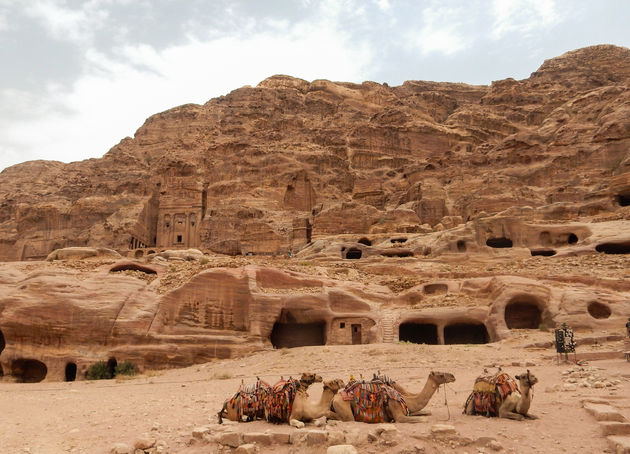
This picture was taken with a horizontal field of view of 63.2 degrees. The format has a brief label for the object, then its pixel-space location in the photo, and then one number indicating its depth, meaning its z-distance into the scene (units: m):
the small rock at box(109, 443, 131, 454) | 8.13
